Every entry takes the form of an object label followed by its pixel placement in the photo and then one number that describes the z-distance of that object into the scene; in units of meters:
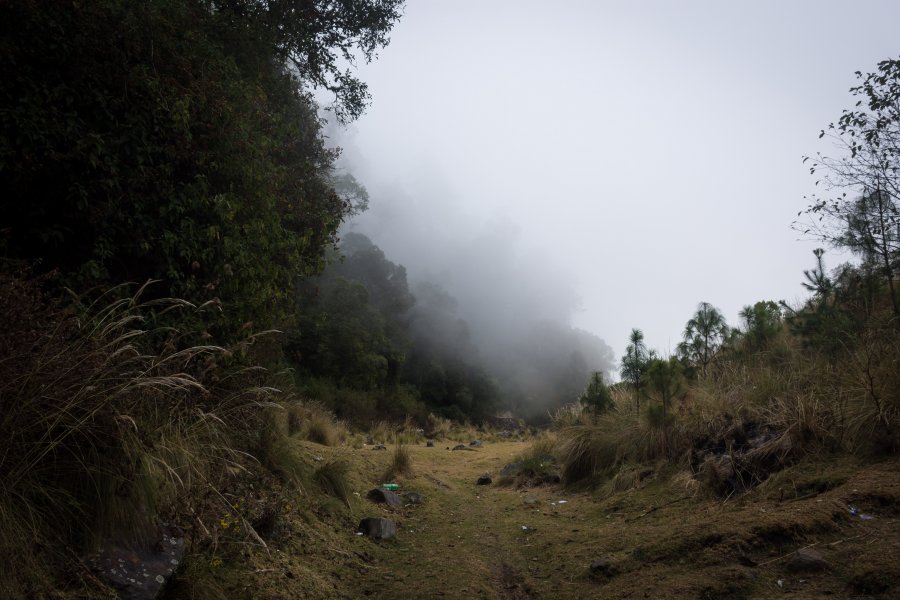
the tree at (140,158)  3.99
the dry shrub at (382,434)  14.14
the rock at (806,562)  2.97
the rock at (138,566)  2.50
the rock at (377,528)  5.30
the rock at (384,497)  6.73
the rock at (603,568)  3.81
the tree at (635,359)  8.91
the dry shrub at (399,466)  8.20
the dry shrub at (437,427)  19.97
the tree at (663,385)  6.80
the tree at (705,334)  10.52
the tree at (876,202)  6.87
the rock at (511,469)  8.80
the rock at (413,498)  7.13
